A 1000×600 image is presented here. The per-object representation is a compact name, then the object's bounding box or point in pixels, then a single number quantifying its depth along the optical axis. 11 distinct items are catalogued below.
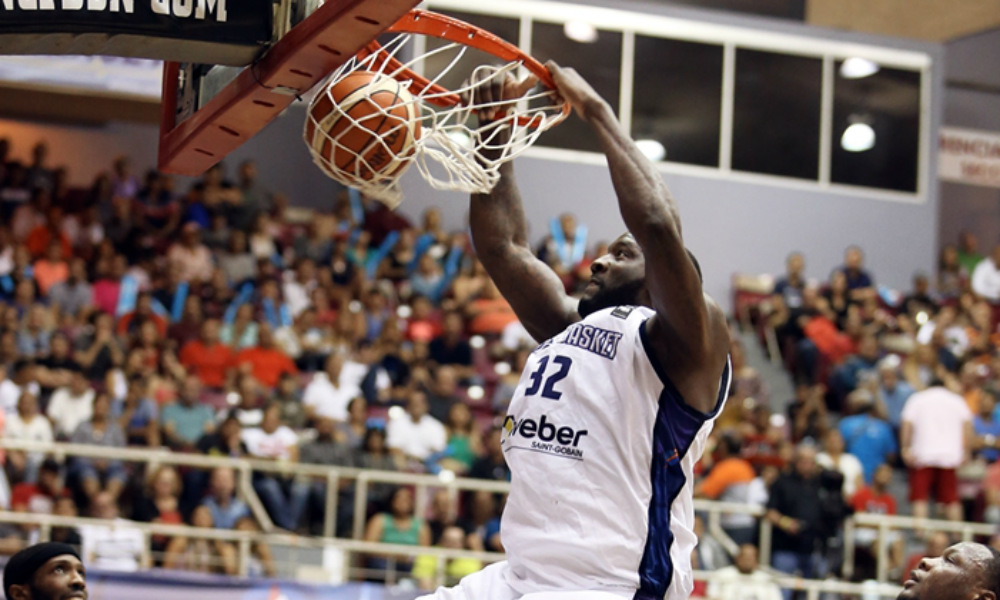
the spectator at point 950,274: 17.92
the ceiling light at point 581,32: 18.25
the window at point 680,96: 18.44
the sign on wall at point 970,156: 20.47
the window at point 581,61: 18.05
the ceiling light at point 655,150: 18.41
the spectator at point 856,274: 16.98
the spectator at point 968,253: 19.33
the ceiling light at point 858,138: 19.06
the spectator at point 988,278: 18.06
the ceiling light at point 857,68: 19.03
